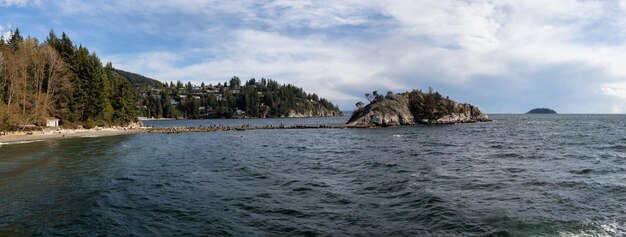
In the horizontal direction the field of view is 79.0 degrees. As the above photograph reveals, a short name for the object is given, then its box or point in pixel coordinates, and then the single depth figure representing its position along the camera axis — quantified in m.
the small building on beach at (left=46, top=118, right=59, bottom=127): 77.25
